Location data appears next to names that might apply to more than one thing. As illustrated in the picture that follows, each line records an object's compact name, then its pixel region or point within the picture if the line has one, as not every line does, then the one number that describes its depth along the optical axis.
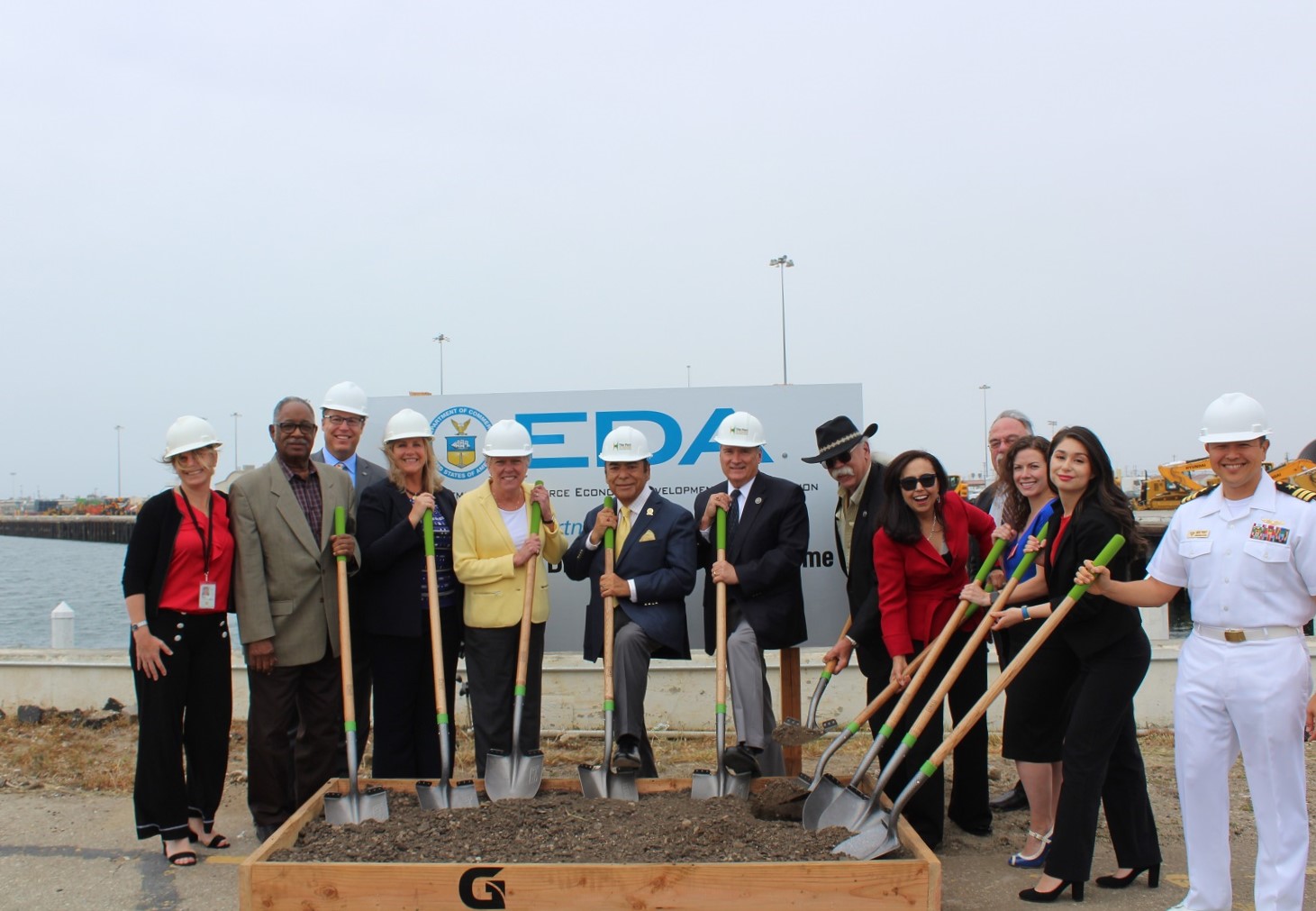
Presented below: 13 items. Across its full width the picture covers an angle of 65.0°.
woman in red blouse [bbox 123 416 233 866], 4.34
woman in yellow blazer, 4.75
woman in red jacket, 4.34
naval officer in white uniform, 3.29
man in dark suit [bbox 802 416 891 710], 4.59
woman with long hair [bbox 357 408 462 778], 4.75
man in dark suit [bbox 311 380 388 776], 5.02
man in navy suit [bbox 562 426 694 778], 4.76
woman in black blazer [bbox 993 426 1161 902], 3.77
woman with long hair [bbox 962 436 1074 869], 4.07
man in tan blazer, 4.54
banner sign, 5.84
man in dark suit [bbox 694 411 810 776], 4.76
